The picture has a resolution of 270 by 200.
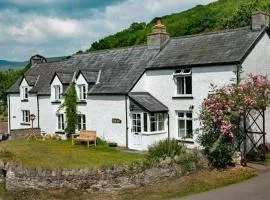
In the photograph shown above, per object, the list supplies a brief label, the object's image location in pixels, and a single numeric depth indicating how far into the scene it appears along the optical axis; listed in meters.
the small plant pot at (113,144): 32.72
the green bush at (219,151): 22.48
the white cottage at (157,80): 28.00
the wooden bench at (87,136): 33.19
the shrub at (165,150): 21.99
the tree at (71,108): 36.69
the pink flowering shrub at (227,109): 22.70
